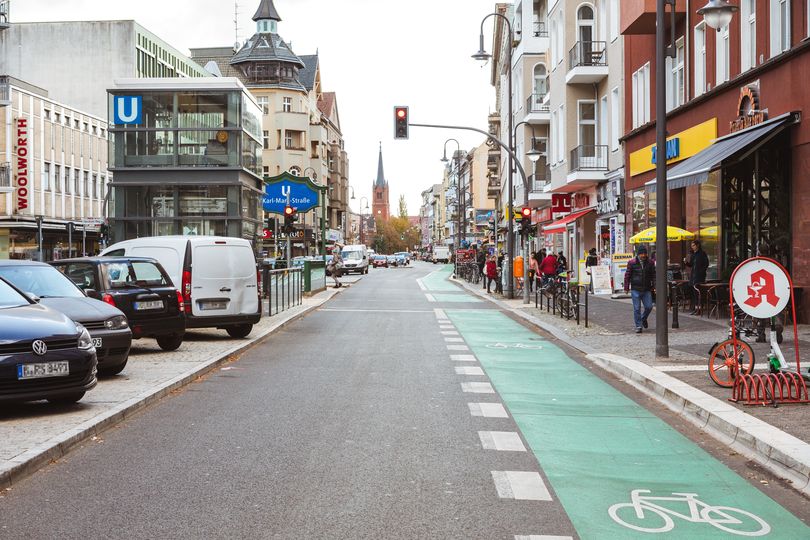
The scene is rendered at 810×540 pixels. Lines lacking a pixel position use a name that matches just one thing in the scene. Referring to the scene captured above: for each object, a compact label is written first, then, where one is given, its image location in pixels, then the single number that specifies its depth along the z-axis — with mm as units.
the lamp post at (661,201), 14117
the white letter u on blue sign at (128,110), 31359
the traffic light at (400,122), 28719
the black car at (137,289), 14562
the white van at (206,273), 17453
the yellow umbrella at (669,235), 25750
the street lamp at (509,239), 34156
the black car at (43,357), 8680
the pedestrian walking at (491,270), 40250
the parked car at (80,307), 11477
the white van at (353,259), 74312
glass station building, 31219
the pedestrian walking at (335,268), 47438
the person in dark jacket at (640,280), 19094
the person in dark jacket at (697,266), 22625
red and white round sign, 9766
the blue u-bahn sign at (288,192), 36812
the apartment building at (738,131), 18859
